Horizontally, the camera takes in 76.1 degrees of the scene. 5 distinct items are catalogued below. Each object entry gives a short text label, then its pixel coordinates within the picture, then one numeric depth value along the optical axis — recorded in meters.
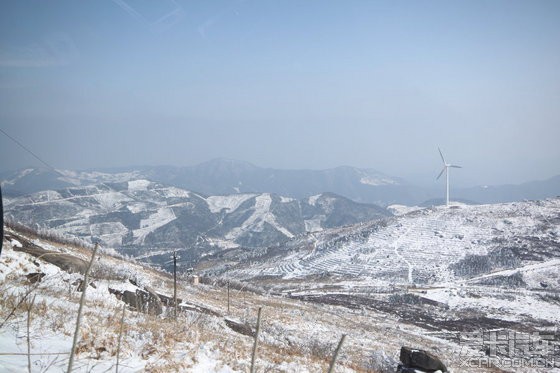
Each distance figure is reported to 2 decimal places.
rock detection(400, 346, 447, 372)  14.33
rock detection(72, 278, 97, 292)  15.20
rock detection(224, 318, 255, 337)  19.77
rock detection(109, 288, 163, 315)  16.62
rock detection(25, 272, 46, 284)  11.48
